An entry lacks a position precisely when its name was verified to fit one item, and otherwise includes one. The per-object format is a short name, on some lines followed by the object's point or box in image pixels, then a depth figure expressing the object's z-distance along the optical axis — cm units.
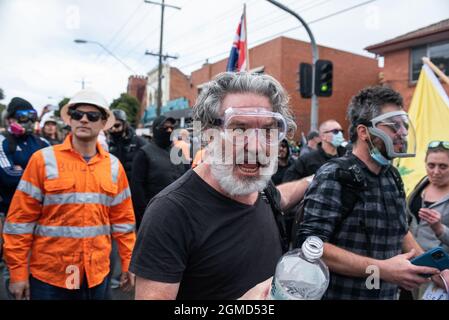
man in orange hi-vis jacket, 245
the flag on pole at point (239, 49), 517
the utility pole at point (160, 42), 2141
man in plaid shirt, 199
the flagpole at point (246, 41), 439
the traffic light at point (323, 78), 751
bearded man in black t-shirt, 136
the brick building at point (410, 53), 1495
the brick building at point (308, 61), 2158
